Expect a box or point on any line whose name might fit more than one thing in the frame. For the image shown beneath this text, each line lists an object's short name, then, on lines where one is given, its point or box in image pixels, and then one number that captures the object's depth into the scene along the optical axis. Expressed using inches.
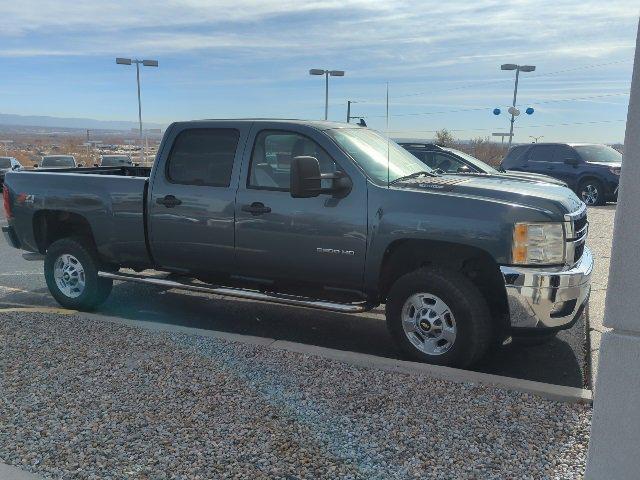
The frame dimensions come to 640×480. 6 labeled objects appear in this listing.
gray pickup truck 183.2
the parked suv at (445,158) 443.9
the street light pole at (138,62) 1472.7
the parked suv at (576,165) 682.8
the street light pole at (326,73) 1538.8
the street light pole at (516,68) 1414.5
